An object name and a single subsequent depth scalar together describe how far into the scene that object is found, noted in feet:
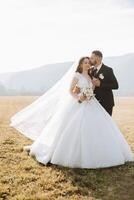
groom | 38.22
